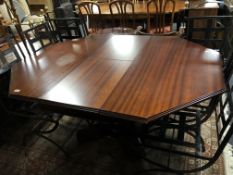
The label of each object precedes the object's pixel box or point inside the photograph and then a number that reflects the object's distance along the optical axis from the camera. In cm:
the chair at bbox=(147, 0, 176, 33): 279
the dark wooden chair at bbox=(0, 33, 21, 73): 171
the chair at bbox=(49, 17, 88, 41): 215
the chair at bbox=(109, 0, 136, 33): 283
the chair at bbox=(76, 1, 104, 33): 313
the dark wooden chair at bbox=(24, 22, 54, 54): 193
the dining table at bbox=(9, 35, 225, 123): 103
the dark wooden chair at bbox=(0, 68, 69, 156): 168
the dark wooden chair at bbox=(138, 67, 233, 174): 113
